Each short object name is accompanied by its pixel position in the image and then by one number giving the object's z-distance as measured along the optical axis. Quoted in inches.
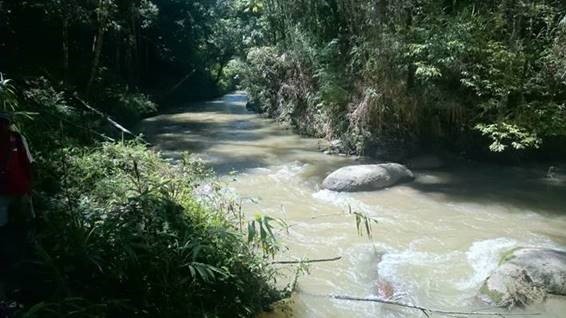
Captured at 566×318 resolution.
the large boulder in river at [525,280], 194.2
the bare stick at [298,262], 185.4
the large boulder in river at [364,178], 358.9
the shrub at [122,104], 508.4
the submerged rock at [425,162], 421.7
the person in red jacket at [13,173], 131.5
